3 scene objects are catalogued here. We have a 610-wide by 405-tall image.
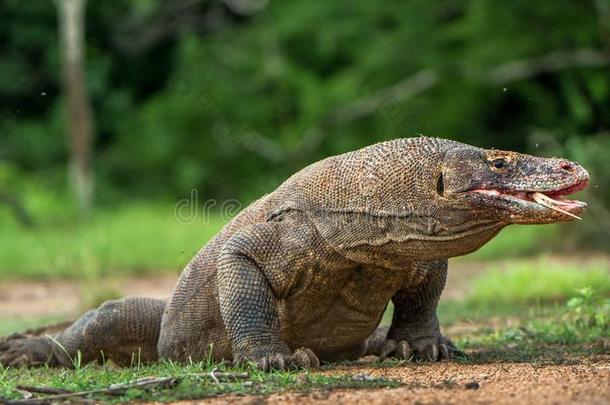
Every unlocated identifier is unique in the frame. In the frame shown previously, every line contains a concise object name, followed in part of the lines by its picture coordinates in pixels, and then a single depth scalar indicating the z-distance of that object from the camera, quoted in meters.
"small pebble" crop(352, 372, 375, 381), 8.82
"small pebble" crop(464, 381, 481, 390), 8.29
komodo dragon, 9.39
